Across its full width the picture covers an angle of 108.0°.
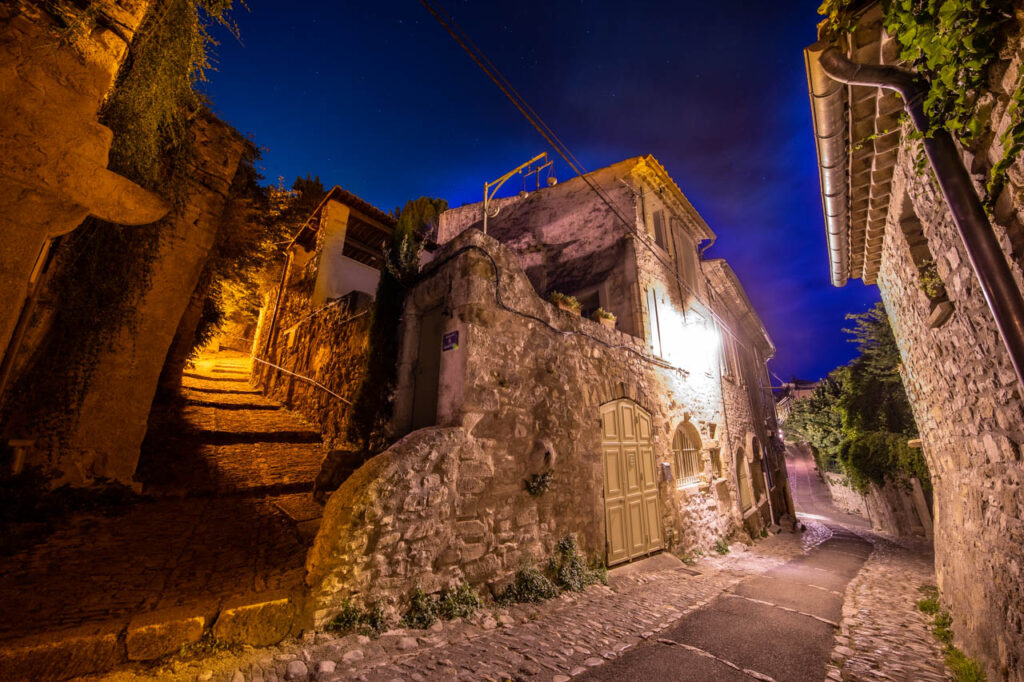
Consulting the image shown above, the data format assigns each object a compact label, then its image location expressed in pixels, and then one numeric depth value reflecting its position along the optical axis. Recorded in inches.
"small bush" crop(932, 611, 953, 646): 150.3
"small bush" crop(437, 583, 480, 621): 144.3
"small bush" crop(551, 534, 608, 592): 187.6
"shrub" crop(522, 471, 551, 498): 188.5
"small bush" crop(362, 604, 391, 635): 126.6
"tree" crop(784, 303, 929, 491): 473.4
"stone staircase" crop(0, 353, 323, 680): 91.5
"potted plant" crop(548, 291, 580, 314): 255.4
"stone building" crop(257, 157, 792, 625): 146.8
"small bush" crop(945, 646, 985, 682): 117.8
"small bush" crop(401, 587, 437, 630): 135.0
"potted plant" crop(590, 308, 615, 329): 291.7
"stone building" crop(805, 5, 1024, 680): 103.1
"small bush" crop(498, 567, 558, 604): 167.0
